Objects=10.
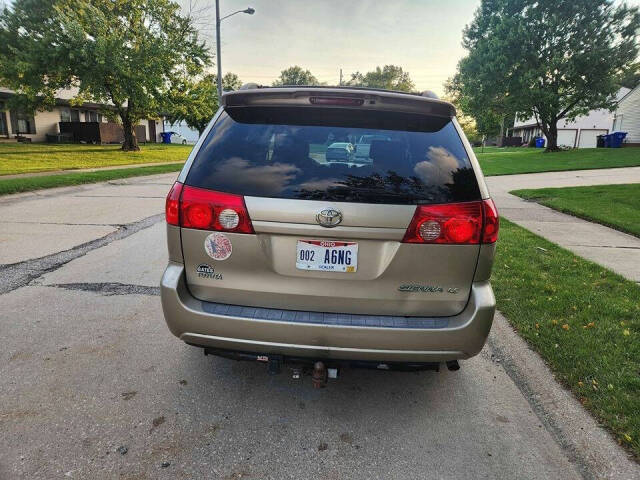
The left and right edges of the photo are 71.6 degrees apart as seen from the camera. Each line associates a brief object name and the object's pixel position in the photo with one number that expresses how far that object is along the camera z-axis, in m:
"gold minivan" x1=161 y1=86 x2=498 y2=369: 2.34
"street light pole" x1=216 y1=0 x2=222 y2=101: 22.95
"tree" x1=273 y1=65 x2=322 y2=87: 118.88
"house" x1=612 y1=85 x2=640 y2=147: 36.91
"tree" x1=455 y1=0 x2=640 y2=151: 28.39
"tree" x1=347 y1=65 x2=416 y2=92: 97.19
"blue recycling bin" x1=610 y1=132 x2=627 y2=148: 34.44
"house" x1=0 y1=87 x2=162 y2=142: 31.34
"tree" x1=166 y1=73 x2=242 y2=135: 28.42
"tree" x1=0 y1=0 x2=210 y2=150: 23.19
